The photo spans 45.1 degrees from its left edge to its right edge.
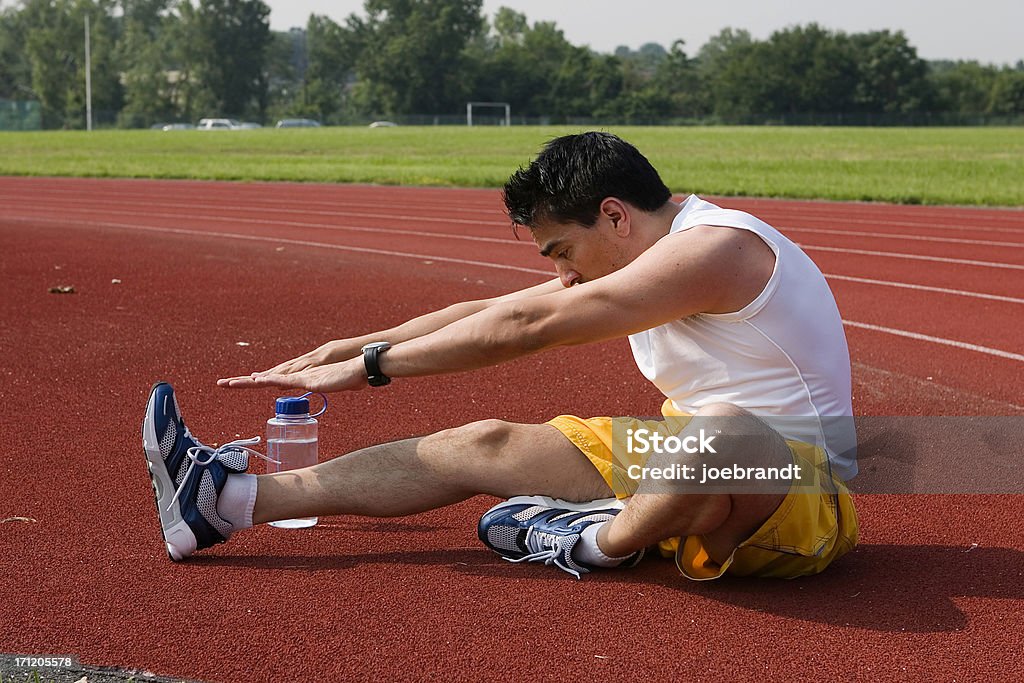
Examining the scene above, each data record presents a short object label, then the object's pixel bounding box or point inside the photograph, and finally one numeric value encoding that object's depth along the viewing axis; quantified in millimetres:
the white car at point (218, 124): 85312
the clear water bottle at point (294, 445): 4590
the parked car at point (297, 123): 85375
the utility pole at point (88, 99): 71125
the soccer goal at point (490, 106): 85731
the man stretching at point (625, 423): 3125
